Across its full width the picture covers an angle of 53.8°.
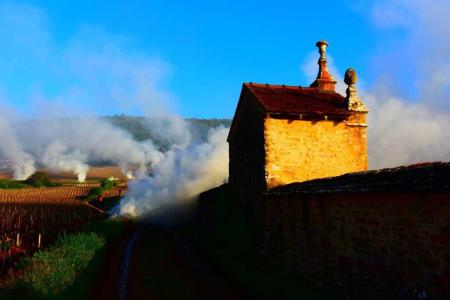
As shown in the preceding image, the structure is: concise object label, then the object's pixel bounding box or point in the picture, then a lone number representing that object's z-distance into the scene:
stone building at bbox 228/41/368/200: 15.47
